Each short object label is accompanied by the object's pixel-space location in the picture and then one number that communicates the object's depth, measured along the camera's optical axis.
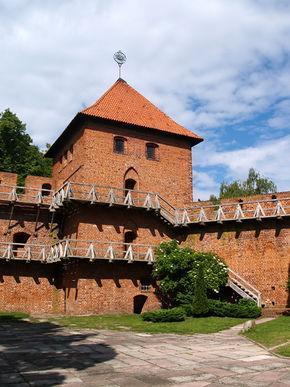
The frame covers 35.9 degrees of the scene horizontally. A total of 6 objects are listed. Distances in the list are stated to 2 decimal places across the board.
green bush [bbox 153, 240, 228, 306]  21.12
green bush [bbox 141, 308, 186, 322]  18.44
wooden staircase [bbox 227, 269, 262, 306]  20.55
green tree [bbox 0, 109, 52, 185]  33.72
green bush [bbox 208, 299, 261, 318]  18.94
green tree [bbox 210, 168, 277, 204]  43.22
